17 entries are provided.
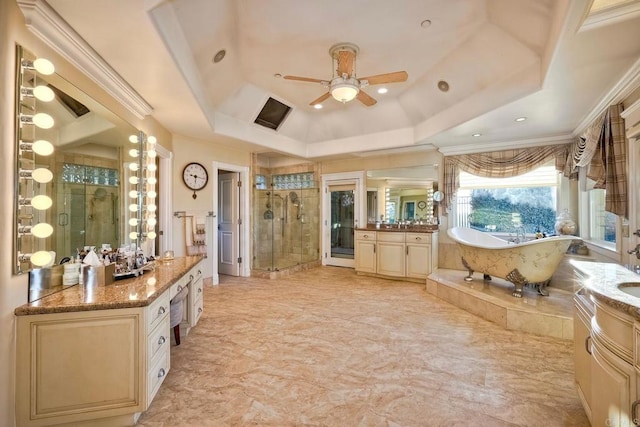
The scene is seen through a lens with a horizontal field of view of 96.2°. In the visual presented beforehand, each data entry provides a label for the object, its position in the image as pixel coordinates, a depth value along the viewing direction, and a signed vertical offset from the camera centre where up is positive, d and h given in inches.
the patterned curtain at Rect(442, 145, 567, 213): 163.6 +32.6
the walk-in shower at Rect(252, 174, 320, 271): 233.8 -3.1
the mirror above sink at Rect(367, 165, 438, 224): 206.5 +17.0
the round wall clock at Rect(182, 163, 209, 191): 172.7 +25.7
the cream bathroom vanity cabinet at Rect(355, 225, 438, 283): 187.8 -24.3
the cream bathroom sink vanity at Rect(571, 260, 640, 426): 43.0 -23.0
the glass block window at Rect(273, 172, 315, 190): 254.2 +32.1
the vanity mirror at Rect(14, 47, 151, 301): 63.1 +12.3
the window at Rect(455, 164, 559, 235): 172.1 +8.6
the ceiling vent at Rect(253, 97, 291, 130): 179.9 +67.8
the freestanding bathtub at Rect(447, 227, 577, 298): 124.6 -20.7
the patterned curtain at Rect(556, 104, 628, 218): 103.0 +22.1
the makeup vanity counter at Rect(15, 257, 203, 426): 60.2 -30.5
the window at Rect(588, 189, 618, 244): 126.7 -2.8
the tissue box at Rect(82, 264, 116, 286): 75.4 -15.3
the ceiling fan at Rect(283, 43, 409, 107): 106.4 +51.1
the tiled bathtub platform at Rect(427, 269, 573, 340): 111.3 -38.4
